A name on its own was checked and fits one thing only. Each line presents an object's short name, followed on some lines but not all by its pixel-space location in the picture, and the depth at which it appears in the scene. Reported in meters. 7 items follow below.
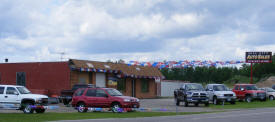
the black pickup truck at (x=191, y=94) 32.41
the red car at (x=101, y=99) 25.33
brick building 40.28
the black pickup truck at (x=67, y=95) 34.09
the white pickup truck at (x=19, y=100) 24.06
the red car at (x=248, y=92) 39.50
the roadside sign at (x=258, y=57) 53.84
